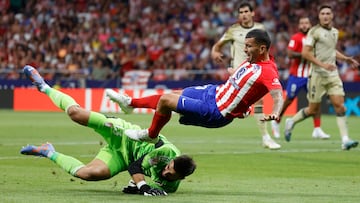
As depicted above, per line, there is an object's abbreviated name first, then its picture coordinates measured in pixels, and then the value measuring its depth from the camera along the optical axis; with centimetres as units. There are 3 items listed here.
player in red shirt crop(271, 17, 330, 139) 2111
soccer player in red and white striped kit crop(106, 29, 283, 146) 1134
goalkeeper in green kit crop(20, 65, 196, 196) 1048
